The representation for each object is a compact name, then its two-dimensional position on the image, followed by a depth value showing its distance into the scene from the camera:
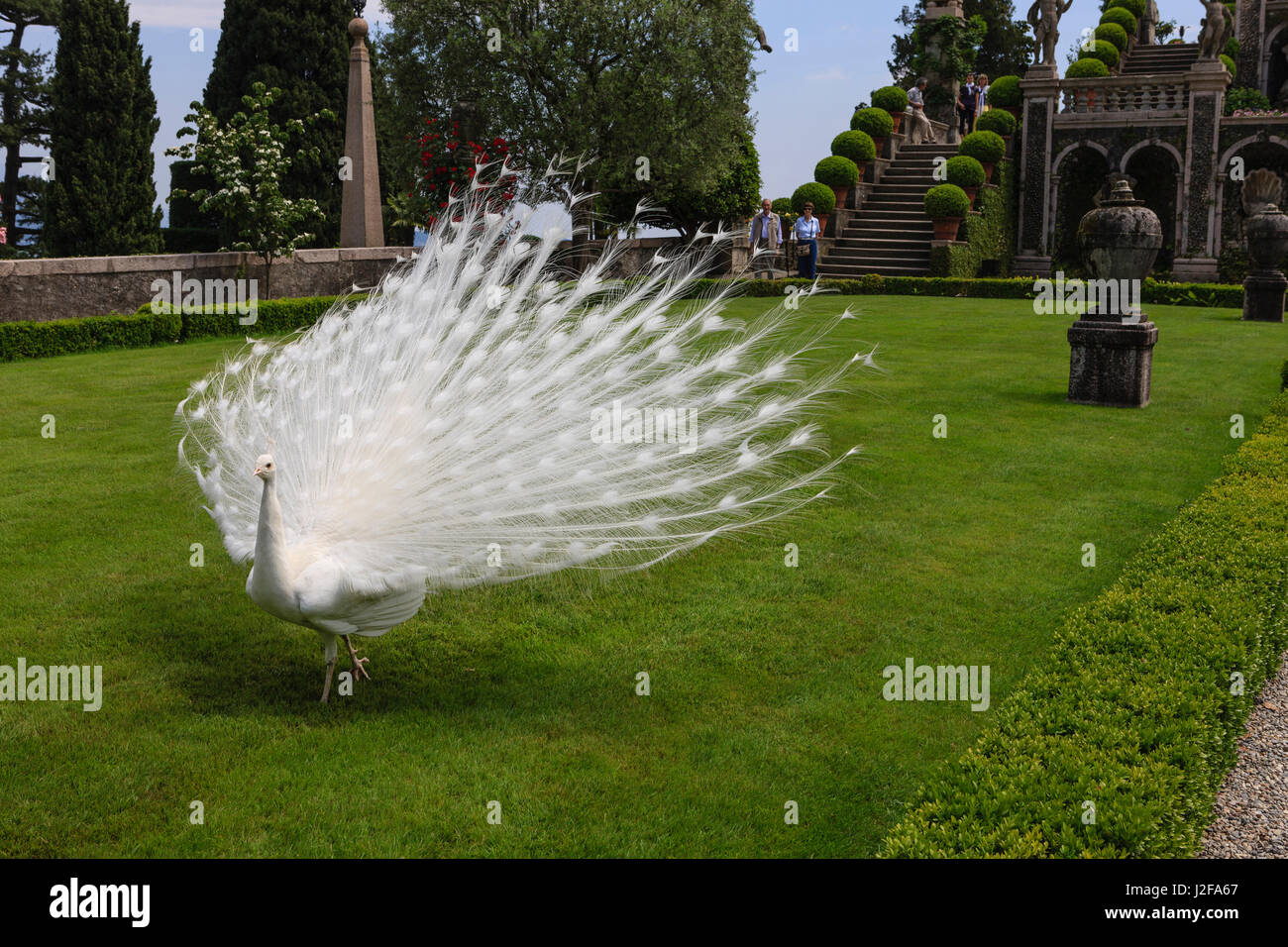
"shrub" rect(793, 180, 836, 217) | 31.27
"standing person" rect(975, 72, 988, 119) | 37.19
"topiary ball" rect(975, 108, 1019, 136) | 34.78
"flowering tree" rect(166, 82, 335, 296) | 20.50
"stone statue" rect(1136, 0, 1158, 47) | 48.84
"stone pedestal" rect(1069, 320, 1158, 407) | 12.49
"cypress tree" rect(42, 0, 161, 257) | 27.80
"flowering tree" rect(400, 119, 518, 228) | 23.62
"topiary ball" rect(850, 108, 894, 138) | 34.38
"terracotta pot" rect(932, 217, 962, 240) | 29.98
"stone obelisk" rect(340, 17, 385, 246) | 23.34
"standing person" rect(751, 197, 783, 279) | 23.84
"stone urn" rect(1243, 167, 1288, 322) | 21.00
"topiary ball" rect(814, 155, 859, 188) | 32.22
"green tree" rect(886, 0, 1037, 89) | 52.75
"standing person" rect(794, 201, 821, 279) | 25.00
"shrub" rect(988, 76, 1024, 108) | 36.47
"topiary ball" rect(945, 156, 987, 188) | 31.30
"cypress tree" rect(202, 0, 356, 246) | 34.31
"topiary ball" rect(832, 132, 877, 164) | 33.16
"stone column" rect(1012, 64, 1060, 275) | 34.88
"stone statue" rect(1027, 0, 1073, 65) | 33.84
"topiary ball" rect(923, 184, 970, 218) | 29.69
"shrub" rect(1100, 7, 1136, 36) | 45.88
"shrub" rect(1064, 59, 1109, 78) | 37.12
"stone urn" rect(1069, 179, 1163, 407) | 12.35
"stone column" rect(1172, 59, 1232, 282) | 33.59
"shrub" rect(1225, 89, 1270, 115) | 38.69
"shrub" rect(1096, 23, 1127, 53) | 43.72
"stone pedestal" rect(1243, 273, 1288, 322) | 21.23
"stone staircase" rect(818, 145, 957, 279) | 30.16
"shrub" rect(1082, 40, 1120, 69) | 41.56
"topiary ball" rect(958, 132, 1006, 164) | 32.75
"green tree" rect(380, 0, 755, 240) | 24.81
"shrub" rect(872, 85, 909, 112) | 35.41
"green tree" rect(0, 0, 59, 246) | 33.69
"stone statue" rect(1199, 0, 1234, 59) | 32.44
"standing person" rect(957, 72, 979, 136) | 37.72
